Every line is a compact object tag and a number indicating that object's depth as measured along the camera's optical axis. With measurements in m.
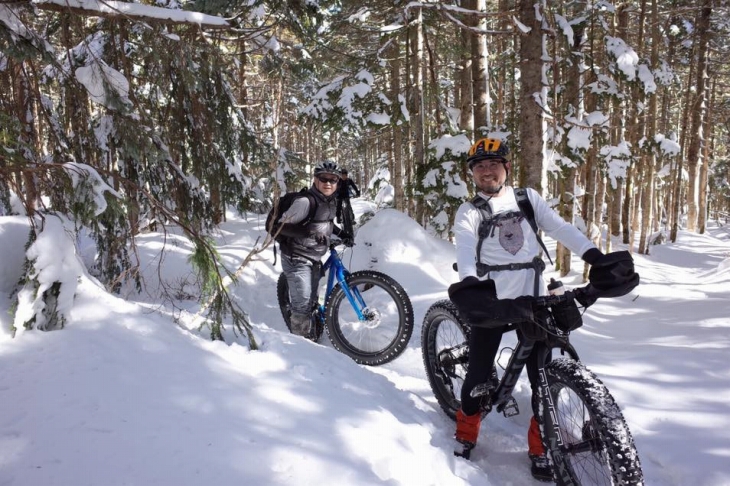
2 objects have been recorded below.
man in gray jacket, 5.24
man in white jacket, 3.11
